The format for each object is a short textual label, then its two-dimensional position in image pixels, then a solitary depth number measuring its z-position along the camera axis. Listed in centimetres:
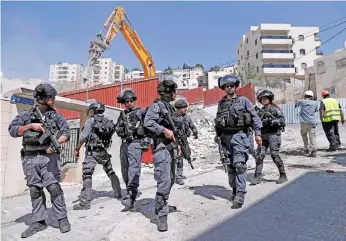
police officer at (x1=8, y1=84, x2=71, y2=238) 318
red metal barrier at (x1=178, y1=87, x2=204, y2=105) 2292
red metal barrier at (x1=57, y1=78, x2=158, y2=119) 1059
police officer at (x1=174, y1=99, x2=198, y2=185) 596
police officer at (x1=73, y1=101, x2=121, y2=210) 434
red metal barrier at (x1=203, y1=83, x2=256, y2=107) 2113
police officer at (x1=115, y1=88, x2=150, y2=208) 407
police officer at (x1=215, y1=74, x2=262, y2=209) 385
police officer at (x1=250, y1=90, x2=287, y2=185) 494
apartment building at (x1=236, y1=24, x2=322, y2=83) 4991
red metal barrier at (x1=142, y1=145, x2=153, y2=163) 898
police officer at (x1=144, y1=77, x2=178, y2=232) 323
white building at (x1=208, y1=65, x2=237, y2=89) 6328
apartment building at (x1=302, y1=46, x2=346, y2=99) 3005
